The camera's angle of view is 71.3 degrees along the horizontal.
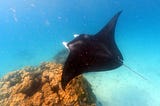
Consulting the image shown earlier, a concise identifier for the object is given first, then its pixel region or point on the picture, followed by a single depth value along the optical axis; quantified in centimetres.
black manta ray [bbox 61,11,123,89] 320
